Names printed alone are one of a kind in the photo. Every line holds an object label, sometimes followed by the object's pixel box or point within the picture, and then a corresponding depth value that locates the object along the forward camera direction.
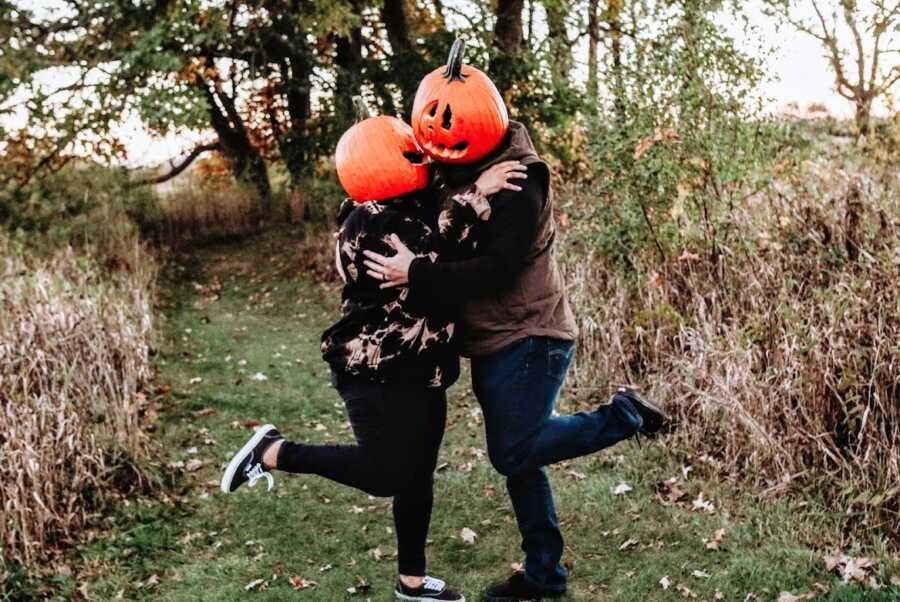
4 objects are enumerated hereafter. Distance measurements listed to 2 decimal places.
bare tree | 5.73
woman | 3.33
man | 3.23
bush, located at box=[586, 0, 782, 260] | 6.07
